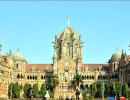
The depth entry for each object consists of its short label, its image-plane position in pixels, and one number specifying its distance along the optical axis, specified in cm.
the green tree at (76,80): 14250
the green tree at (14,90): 13025
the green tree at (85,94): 11682
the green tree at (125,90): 12121
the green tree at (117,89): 12402
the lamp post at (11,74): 14298
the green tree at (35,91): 13250
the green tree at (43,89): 13480
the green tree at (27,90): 13242
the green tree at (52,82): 14380
